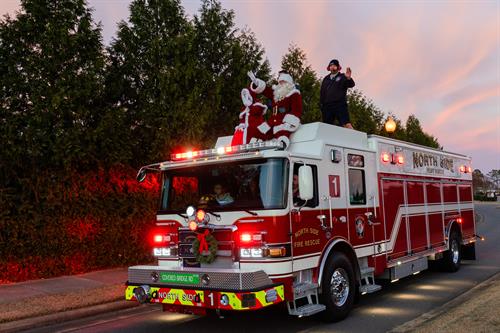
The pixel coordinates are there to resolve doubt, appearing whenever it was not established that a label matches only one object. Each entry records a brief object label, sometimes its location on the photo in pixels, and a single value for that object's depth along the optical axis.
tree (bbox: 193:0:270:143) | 13.68
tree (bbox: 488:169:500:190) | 191.10
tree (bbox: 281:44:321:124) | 17.05
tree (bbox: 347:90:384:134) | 21.66
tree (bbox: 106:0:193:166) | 11.87
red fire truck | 5.88
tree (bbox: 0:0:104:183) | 9.96
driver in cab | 6.45
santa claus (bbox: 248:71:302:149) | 7.28
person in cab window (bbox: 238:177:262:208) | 6.15
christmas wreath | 6.15
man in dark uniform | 9.44
